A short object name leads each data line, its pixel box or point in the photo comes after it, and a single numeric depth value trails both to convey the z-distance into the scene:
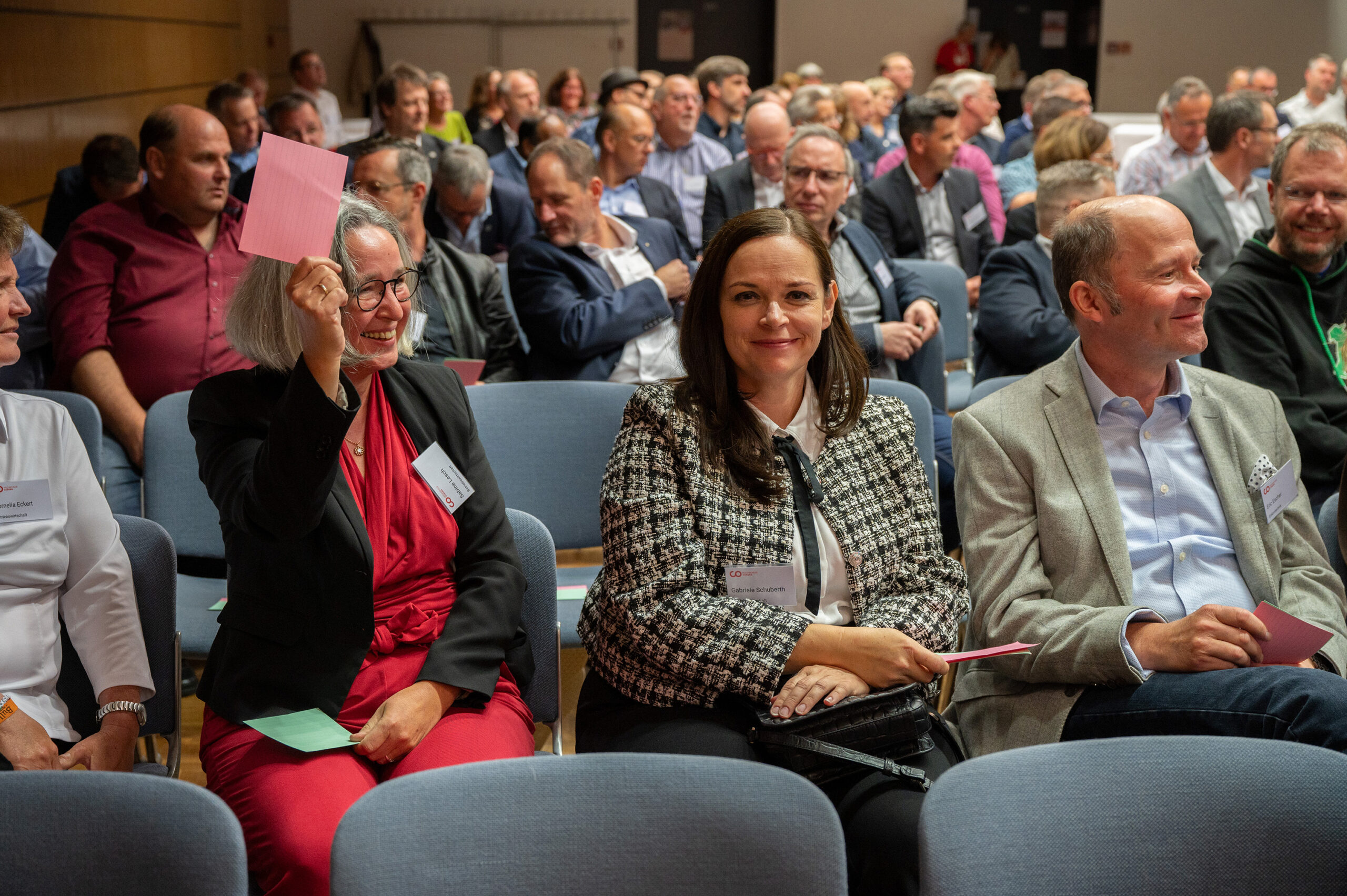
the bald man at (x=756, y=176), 5.38
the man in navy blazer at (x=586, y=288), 3.60
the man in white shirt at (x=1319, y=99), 10.52
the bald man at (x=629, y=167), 5.42
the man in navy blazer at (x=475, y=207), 4.96
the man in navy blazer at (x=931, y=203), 5.34
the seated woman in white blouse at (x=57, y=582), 1.82
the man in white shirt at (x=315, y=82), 11.23
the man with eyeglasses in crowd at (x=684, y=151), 7.09
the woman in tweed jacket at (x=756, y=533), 1.86
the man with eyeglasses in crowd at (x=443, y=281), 3.71
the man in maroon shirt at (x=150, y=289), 3.26
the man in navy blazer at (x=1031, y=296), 3.65
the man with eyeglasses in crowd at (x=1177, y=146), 6.67
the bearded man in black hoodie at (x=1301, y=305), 2.94
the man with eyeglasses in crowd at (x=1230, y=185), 4.51
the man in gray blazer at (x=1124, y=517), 1.88
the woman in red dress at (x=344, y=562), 1.64
